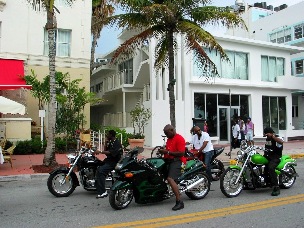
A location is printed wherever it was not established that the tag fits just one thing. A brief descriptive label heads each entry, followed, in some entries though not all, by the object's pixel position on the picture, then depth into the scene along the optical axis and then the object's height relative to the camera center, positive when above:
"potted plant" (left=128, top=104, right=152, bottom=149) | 19.22 +0.27
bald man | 6.78 -0.64
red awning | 14.00 +2.33
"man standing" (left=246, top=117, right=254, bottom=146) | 18.89 -0.44
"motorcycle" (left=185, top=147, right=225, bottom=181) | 9.79 -1.23
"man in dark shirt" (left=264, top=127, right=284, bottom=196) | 7.95 -0.72
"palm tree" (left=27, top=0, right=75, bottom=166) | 12.42 +1.08
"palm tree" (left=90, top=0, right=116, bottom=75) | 25.91 +8.45
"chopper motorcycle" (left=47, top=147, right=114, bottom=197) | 8.02 -1.12
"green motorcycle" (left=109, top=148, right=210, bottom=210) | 6.68 -1.12
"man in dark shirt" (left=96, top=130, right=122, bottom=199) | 7.62 -0.81
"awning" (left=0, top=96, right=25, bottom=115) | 11.86 +0.60
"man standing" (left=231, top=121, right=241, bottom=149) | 18.43 -0.68
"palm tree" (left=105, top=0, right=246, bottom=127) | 14.30 +4.22
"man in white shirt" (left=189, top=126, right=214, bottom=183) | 9.38 -0.61
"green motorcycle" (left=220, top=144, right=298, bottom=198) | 7.79 -1.13
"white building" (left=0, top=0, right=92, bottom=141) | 19.64 +4.91
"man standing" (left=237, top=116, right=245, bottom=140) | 18.87 -0.30
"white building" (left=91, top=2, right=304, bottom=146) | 21.30 +2.31
